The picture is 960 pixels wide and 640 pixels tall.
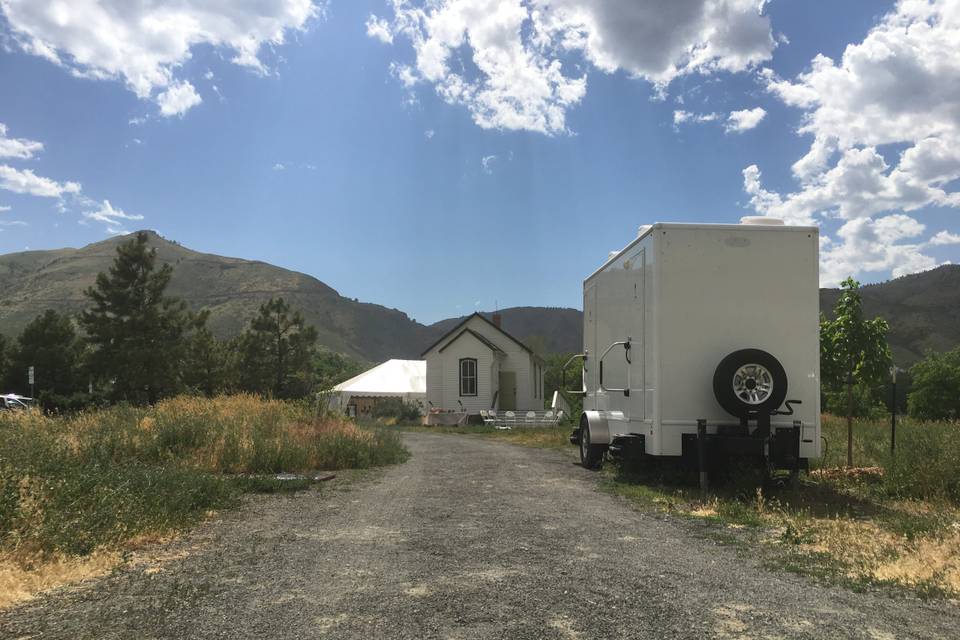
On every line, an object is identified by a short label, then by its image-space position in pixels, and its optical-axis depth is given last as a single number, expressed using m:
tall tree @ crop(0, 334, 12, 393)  42.47
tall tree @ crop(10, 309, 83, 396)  41.41
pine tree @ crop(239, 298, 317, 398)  42.19
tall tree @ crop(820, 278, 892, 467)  11.53
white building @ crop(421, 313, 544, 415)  37.66
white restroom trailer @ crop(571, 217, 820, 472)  9.12
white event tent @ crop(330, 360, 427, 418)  40.25
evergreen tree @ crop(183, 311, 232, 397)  41.69
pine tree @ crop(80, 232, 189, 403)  37.75
